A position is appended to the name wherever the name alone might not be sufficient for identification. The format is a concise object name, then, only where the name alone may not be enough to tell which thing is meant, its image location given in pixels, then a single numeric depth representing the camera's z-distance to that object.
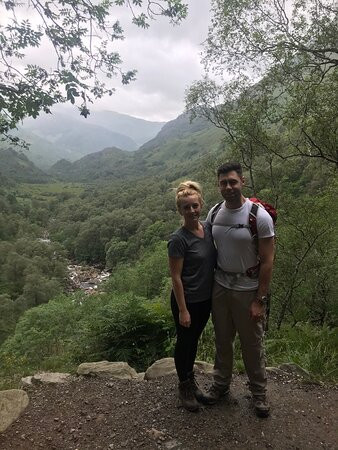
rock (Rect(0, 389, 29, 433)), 3.77
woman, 3.38
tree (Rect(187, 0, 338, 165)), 7.77
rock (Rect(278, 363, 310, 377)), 4.69
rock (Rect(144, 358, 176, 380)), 4.77
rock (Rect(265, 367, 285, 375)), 4.71
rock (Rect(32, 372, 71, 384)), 4.76
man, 3.32
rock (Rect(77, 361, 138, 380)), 4.88
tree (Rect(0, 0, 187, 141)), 3.24
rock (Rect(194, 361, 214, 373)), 4.82
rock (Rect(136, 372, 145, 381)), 4.81
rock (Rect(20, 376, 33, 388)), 4.69
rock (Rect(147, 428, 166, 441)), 3.45
